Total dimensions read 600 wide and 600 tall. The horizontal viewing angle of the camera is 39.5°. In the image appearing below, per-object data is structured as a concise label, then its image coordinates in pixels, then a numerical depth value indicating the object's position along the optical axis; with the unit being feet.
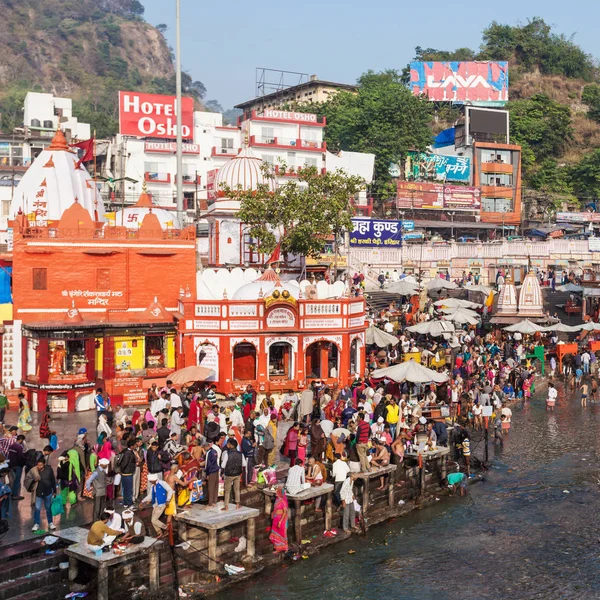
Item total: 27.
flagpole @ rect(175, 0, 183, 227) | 124.26
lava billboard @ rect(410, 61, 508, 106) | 271.90
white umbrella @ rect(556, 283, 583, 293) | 154.71
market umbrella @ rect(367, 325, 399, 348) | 111.45
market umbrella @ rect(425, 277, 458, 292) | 152.15
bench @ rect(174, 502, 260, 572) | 55.67
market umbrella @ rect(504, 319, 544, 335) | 127.75
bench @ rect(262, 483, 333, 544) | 61.00
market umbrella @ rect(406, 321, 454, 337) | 119.44
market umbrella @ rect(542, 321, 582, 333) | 130.11
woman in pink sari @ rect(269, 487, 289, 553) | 59.72
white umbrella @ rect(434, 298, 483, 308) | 139.74
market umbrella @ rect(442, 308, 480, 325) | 129.59
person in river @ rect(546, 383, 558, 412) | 106.93
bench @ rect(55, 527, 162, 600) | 49.83
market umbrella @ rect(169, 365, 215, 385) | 87.56
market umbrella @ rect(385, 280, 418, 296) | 144.56
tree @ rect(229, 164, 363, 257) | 128.16
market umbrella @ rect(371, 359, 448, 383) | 87.86
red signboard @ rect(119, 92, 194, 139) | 218.18
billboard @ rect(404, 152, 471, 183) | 232.73
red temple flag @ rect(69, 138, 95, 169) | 116.67
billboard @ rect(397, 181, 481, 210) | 215.10
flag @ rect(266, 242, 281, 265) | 118.62
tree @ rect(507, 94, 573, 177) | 274.98
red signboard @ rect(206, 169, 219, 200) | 180.14
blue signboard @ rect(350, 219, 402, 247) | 171.53
